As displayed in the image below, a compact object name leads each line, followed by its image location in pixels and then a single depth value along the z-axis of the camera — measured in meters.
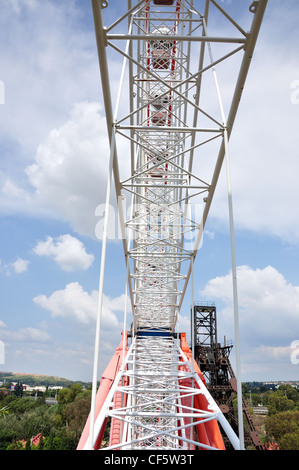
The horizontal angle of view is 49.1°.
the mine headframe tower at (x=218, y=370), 20.86
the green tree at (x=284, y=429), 25.45
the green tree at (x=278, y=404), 38.62
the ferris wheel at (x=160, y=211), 4.55
